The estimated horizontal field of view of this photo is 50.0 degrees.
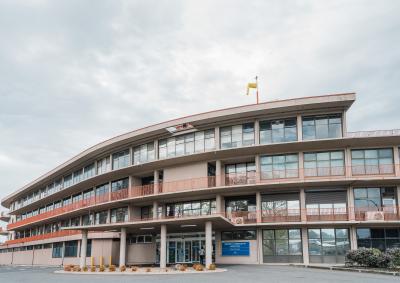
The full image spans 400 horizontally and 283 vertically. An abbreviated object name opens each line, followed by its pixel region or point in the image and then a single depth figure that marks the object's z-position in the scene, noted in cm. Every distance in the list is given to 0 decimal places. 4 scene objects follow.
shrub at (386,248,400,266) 2381
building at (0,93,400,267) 2970
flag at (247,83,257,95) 3491
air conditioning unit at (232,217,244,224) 3153
